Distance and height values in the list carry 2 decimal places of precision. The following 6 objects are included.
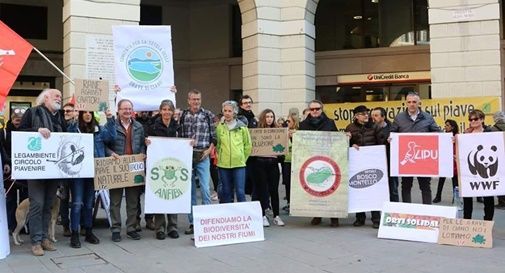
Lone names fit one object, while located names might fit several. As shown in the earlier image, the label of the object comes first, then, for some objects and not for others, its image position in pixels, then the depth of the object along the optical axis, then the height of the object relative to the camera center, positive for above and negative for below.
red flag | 7.14 +1.13
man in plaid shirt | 8.51 +0.09
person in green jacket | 8.62 -0.17
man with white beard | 7.18 -0.54
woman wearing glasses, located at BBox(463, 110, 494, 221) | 8.28 -0.93
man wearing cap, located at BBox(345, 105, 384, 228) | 8.95 +0.10
